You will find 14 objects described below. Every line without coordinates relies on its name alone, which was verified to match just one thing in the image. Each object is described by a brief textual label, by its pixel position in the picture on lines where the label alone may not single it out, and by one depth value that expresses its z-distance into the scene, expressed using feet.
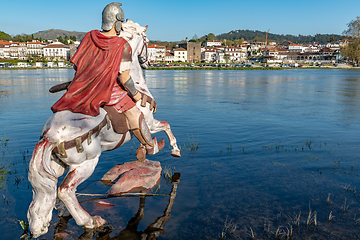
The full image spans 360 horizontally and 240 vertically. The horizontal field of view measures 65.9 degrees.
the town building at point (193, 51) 515.91
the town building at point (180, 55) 517.96
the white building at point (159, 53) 513.86
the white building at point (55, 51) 528.63
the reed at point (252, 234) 14.07
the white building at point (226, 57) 507.83
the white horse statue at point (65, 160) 12.53
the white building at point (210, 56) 522.06
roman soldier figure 13.56
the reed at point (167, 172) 21.51
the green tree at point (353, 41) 348.79
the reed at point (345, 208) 16.51
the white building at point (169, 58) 520.01
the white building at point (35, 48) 561.84
